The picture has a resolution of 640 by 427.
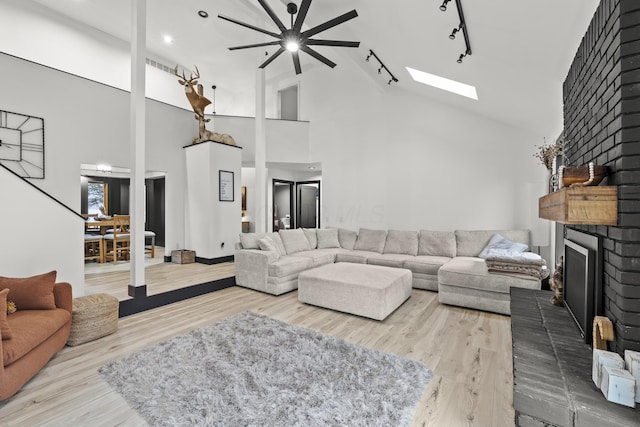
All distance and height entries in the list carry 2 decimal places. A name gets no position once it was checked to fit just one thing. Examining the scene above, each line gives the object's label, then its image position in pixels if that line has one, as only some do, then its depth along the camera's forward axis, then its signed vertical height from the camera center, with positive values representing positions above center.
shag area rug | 1.73 -1.22
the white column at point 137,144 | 3.52 +0.83
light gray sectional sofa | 3.55 -0.75
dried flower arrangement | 2.86 +0.62
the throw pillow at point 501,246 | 4.24 -0.49
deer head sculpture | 5.58 +2.26
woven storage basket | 2.61 -1.02
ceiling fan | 3.02 +2.04
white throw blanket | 3.38 -0.62
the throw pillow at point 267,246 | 4.46 -0.54
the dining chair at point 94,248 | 5.81 -0.82
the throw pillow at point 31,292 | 2.33 -0.68
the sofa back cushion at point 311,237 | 5.66 -0.51
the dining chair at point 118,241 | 5.95 -0.67
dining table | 5.87 -0.29
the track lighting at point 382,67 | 4.61 +2.53
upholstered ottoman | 3.27 -0.93
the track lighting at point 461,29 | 2.28 +1.64
